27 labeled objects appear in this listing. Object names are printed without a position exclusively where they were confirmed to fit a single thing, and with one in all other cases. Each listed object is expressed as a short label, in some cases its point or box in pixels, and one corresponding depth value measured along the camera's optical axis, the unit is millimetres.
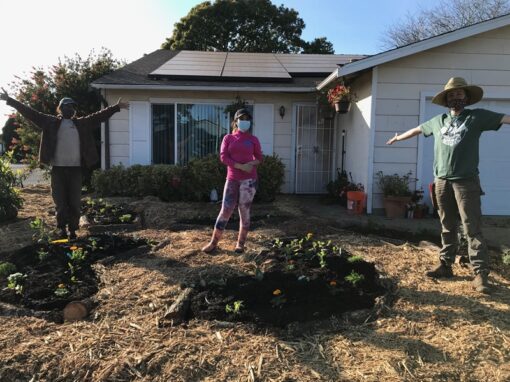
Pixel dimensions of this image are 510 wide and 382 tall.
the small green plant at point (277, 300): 3508
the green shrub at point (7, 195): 7133
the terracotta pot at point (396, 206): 7922
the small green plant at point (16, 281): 3801
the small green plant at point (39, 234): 5403
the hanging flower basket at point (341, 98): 8867
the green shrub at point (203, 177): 8930
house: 8031
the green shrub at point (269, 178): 9102
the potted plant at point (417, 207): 8016
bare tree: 23578
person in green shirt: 4031
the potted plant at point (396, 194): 7953
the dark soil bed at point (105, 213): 6727
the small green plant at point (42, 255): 4625
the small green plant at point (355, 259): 4574
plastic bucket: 8163
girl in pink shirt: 4922
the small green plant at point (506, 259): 4707
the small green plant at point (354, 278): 3990
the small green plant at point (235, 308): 3346
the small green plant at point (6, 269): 4223
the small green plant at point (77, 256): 4555
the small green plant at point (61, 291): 3725
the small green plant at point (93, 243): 4995
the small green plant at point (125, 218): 6703
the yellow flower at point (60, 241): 5172
